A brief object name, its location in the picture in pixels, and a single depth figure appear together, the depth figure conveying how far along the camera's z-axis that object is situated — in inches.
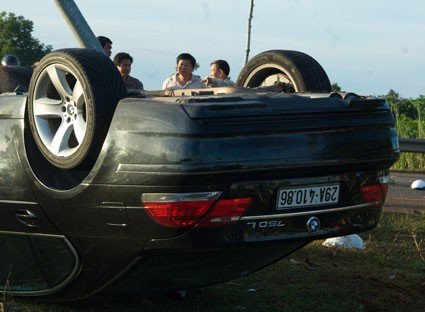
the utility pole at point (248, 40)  610.9
